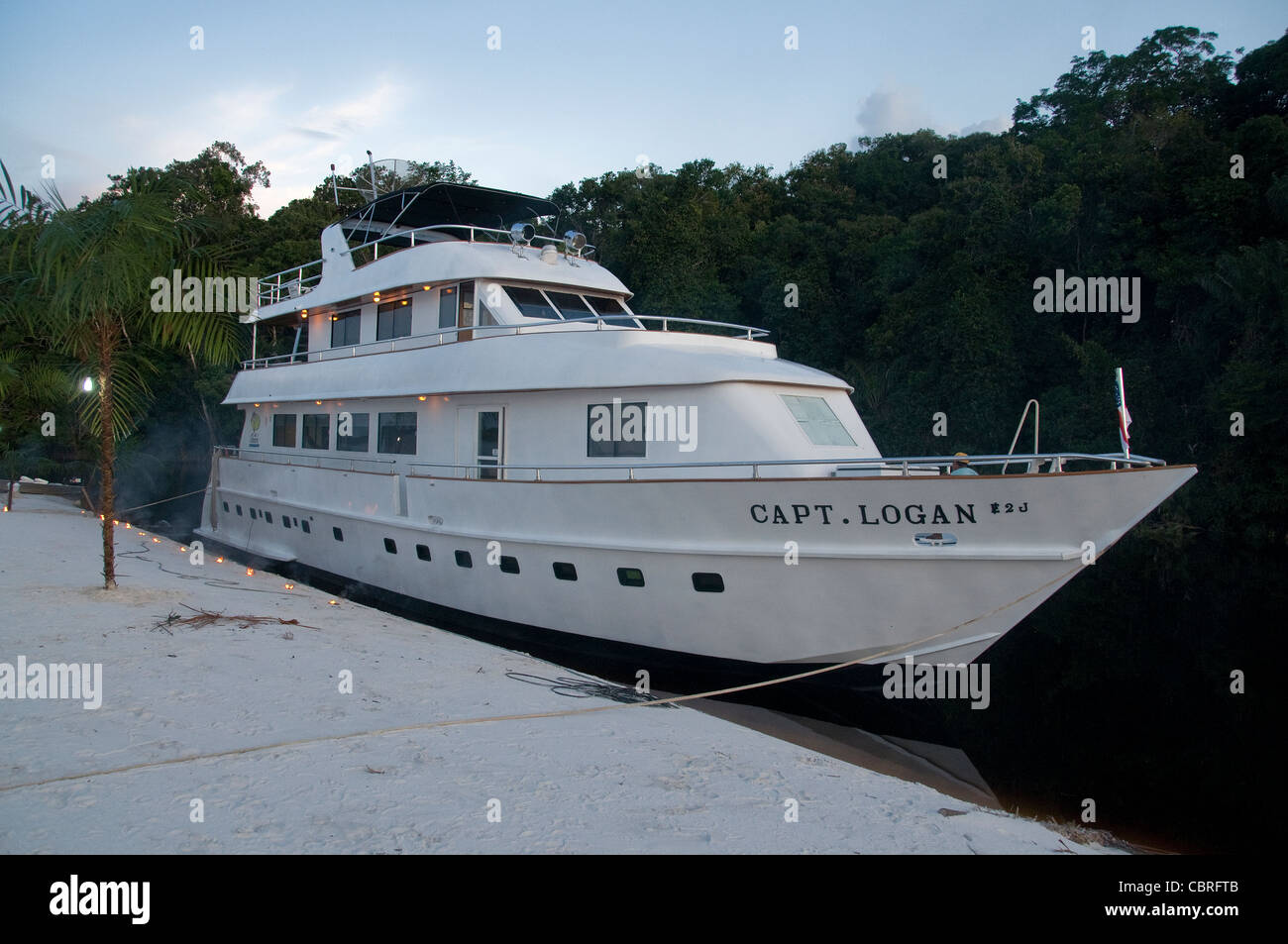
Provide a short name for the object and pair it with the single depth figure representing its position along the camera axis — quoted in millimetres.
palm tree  8016
